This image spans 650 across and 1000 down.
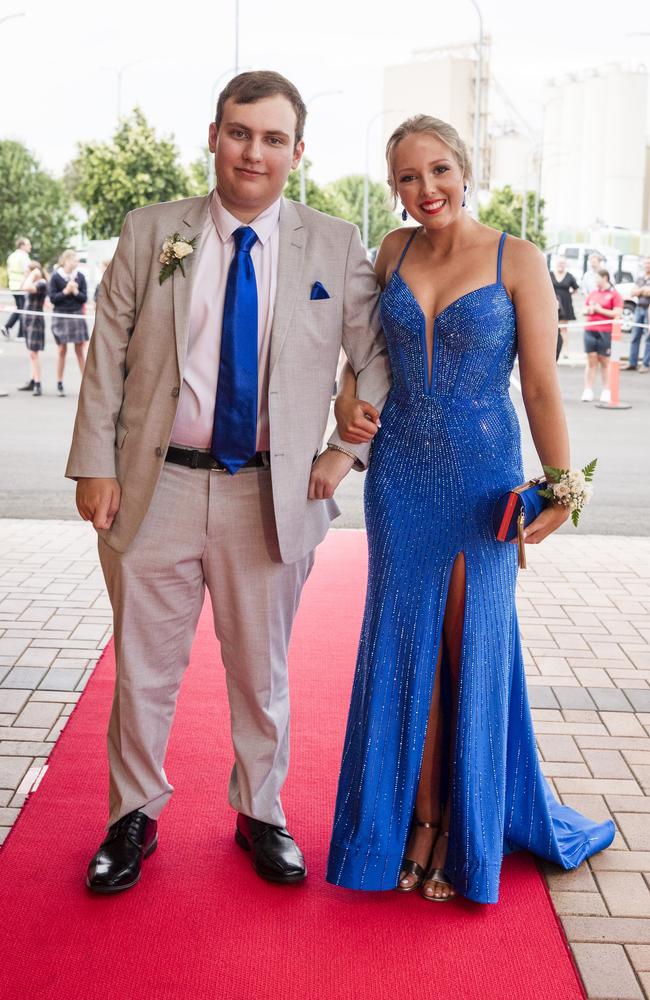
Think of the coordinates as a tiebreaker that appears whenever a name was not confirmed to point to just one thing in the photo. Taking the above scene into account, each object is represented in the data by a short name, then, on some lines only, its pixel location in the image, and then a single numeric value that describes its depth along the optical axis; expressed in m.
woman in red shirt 13.76
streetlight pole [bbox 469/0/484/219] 24.23
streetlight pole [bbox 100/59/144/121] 35.22
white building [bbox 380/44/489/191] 99.62
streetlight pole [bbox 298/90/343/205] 35.21
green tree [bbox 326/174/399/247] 68.14
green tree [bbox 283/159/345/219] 45.47
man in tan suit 2.76
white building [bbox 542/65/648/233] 86.56
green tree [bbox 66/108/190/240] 33.72
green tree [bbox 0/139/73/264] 46.56
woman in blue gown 2.80
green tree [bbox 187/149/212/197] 45.38
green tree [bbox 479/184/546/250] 48.19
